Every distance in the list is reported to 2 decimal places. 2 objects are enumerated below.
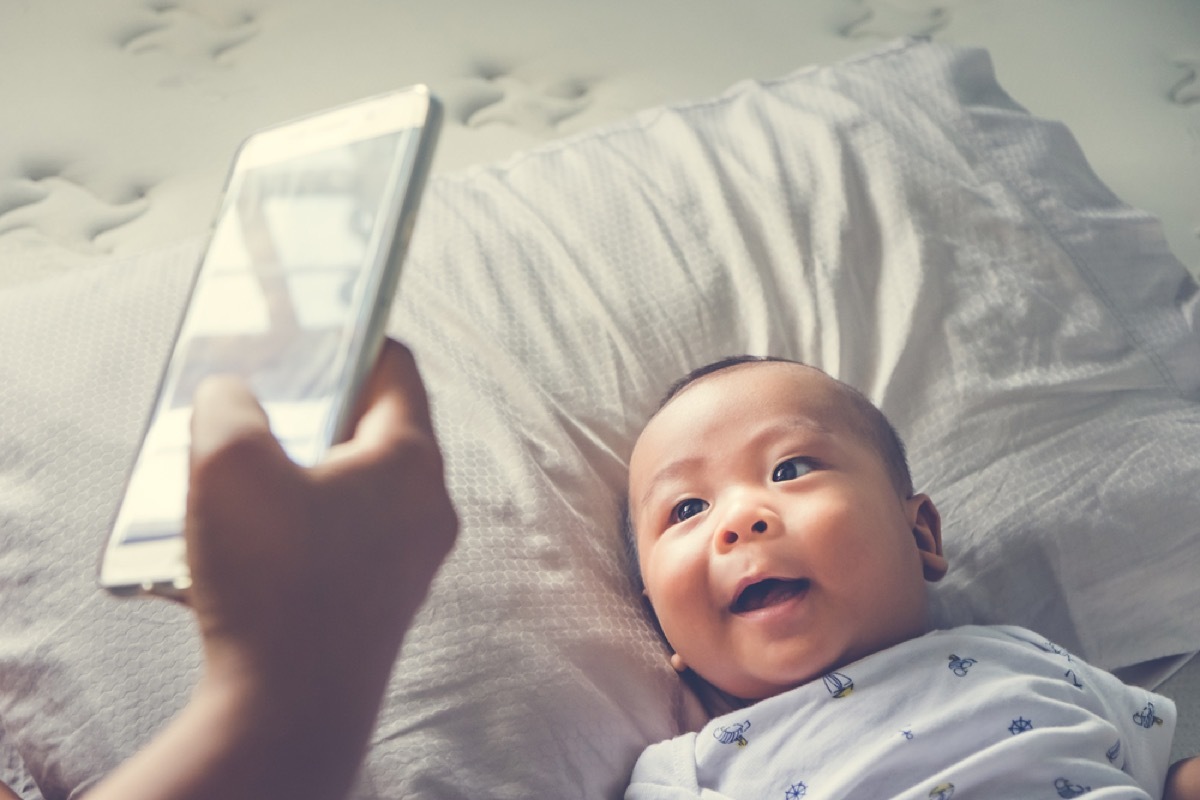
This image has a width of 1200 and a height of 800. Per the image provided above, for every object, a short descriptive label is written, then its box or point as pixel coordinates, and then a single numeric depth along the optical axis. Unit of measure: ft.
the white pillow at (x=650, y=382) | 2.68
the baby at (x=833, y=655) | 2.65
